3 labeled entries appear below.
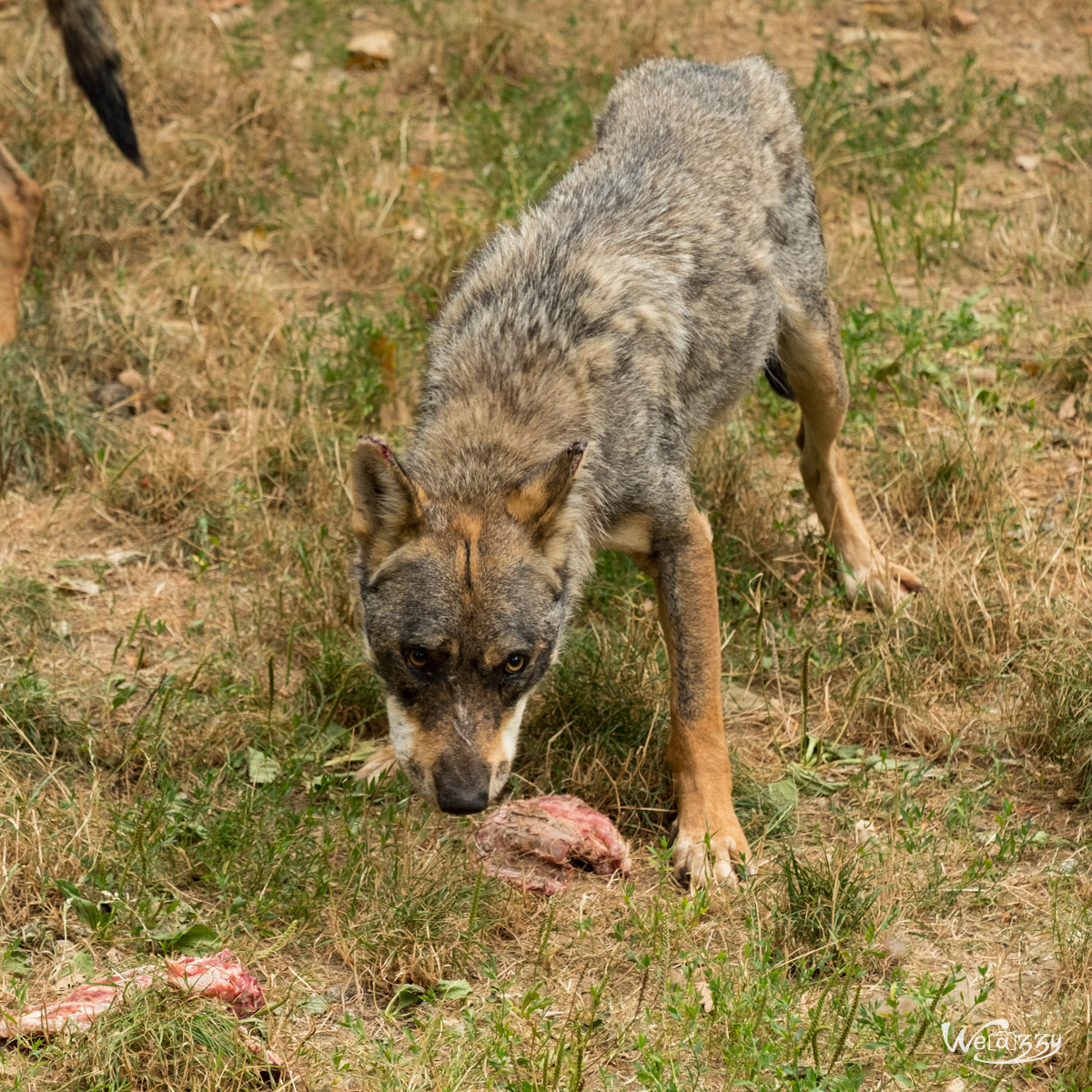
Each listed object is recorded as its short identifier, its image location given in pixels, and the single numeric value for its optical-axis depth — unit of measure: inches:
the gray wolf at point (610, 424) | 328.2
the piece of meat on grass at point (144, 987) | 280.1
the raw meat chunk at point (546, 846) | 353.1
